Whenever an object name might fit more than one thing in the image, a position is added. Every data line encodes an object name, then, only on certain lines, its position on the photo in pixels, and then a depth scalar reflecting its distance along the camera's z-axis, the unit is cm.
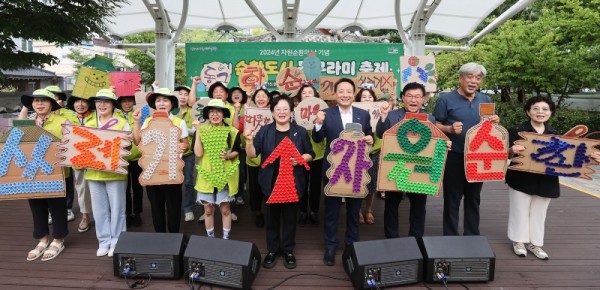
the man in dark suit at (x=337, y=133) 370
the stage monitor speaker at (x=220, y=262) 323
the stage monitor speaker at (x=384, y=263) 320
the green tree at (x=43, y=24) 589
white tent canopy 1023
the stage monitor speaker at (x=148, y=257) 338
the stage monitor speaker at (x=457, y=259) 337
